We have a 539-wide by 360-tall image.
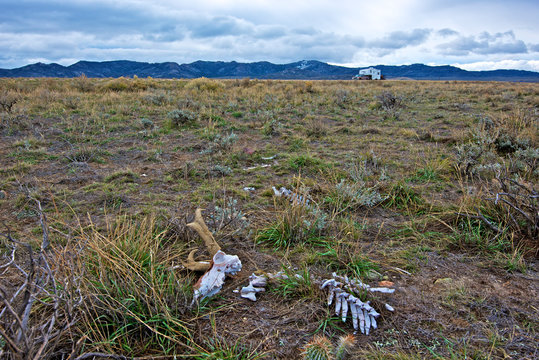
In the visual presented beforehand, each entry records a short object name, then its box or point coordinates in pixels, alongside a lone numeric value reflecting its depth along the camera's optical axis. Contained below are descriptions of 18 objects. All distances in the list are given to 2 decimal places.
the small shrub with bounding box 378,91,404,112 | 11.32
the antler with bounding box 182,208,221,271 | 2.50
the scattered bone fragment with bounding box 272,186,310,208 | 3.18
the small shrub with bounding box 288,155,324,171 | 5.29
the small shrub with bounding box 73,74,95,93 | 16.22
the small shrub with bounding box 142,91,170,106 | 11.70
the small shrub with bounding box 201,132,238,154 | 6.19
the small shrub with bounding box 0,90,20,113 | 9.38
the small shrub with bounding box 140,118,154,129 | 8.32
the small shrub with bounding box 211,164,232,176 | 5.09
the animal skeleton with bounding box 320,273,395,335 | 1.98
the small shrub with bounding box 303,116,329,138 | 7.63
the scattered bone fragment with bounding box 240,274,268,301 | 2.28
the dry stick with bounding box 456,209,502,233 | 2.90
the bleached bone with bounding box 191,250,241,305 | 2.23
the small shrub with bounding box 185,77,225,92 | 17.12
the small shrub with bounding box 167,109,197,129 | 8.41
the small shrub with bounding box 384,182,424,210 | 3.79
